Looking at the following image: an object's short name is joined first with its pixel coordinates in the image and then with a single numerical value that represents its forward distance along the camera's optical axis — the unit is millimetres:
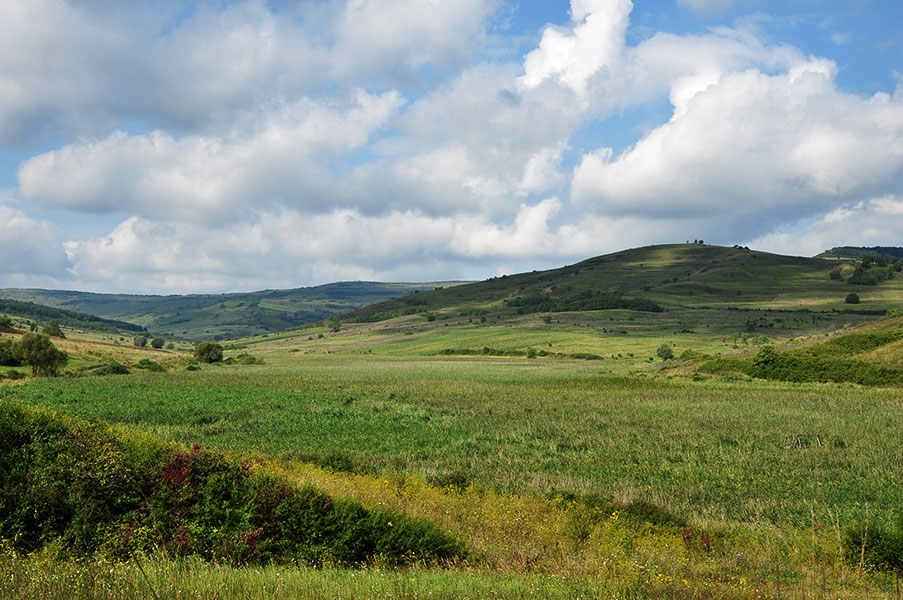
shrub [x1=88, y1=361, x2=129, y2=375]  67375
